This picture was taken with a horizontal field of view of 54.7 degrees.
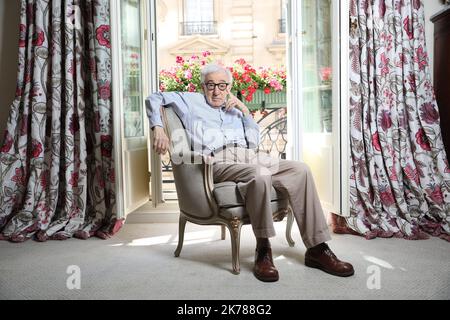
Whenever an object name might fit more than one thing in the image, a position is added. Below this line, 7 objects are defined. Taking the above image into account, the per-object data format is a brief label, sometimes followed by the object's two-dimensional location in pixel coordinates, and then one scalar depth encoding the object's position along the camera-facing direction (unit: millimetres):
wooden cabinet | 2896
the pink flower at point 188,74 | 4098
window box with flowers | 4051
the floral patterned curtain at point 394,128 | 2836
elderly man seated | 2076
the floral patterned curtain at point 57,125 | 2912
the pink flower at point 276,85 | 4055
